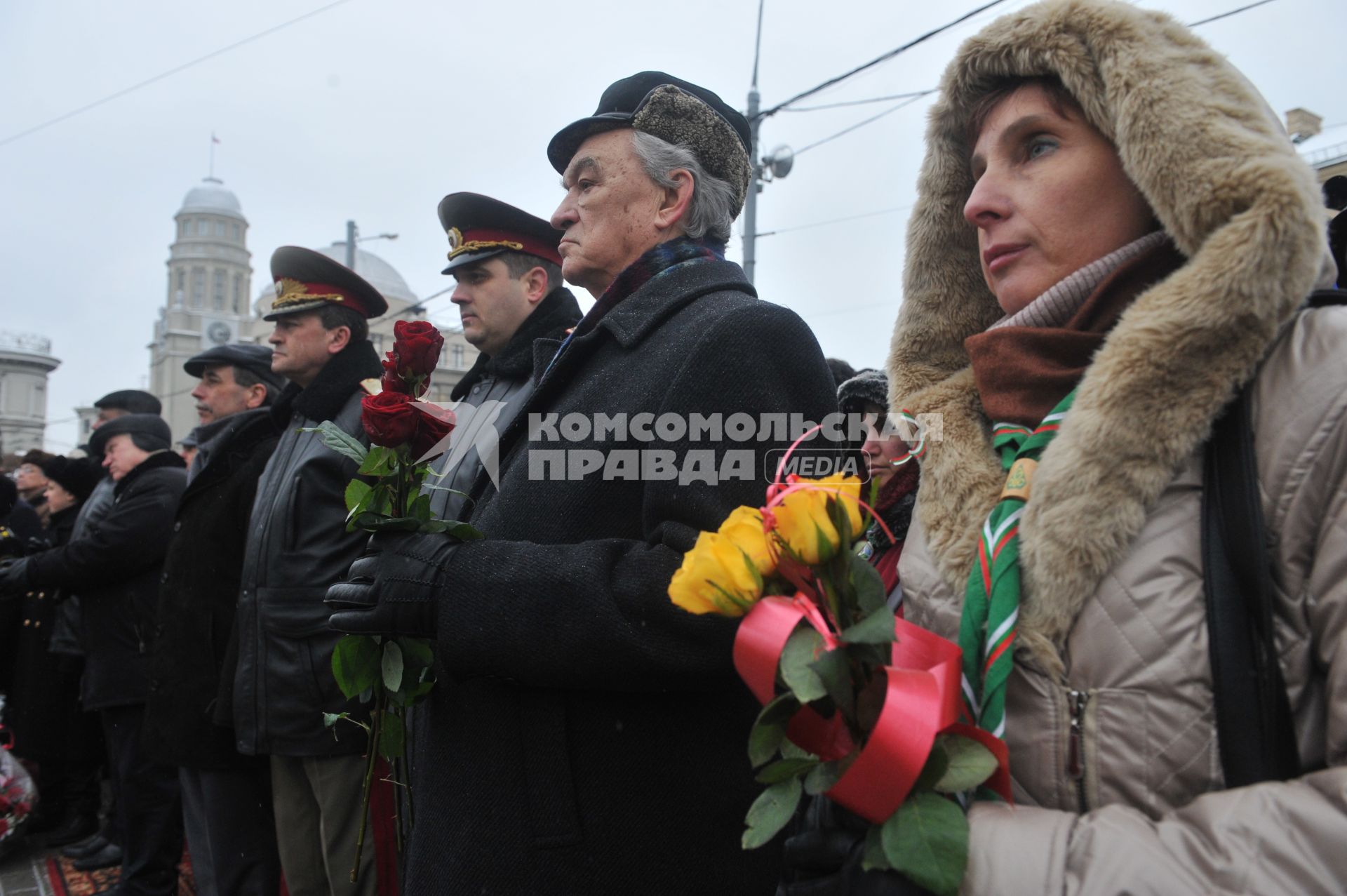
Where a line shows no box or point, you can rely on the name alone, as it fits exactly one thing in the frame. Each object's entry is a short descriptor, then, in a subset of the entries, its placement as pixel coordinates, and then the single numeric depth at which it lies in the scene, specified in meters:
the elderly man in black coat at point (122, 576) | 4.64
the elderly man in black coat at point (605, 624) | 1.64
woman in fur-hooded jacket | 0.98
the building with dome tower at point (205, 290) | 46.88
